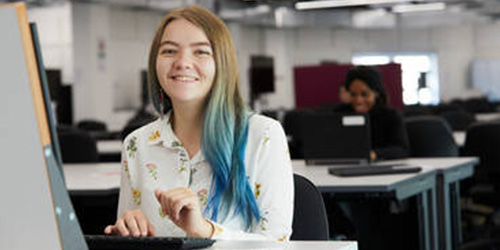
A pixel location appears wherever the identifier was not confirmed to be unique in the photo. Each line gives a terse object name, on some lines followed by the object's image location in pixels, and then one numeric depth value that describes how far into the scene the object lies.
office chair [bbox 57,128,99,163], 4.95
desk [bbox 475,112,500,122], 9.45
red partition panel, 6.52
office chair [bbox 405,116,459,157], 5.20
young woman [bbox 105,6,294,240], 1.83
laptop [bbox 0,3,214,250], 0.82
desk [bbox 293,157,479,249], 3.35
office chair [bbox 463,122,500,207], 4.74
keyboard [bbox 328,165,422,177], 3.61
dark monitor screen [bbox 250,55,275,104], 10.58
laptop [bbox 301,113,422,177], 3.99
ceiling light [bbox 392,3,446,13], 12.75
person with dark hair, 4.52
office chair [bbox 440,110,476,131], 7.75
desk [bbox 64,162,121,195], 3.50
